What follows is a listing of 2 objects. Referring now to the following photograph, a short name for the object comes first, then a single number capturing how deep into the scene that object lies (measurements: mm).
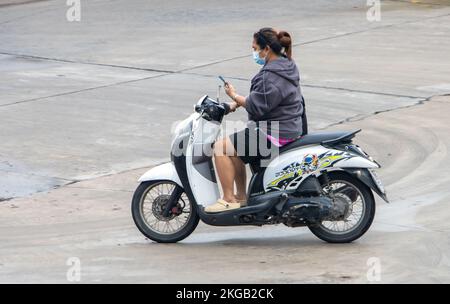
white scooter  16687
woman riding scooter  16625
